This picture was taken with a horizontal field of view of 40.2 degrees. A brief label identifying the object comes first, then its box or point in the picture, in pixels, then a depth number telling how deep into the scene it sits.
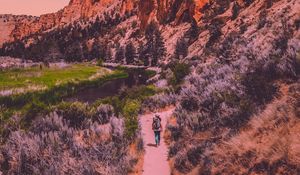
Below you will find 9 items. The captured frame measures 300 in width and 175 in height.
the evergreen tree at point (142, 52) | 91.36
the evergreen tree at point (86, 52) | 119.49
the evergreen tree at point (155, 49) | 80.50
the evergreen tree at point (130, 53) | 92.75
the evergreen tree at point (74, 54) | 122.31
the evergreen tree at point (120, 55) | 100.71
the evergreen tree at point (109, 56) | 106.44
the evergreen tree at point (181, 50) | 67.81
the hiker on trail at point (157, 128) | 16.77
